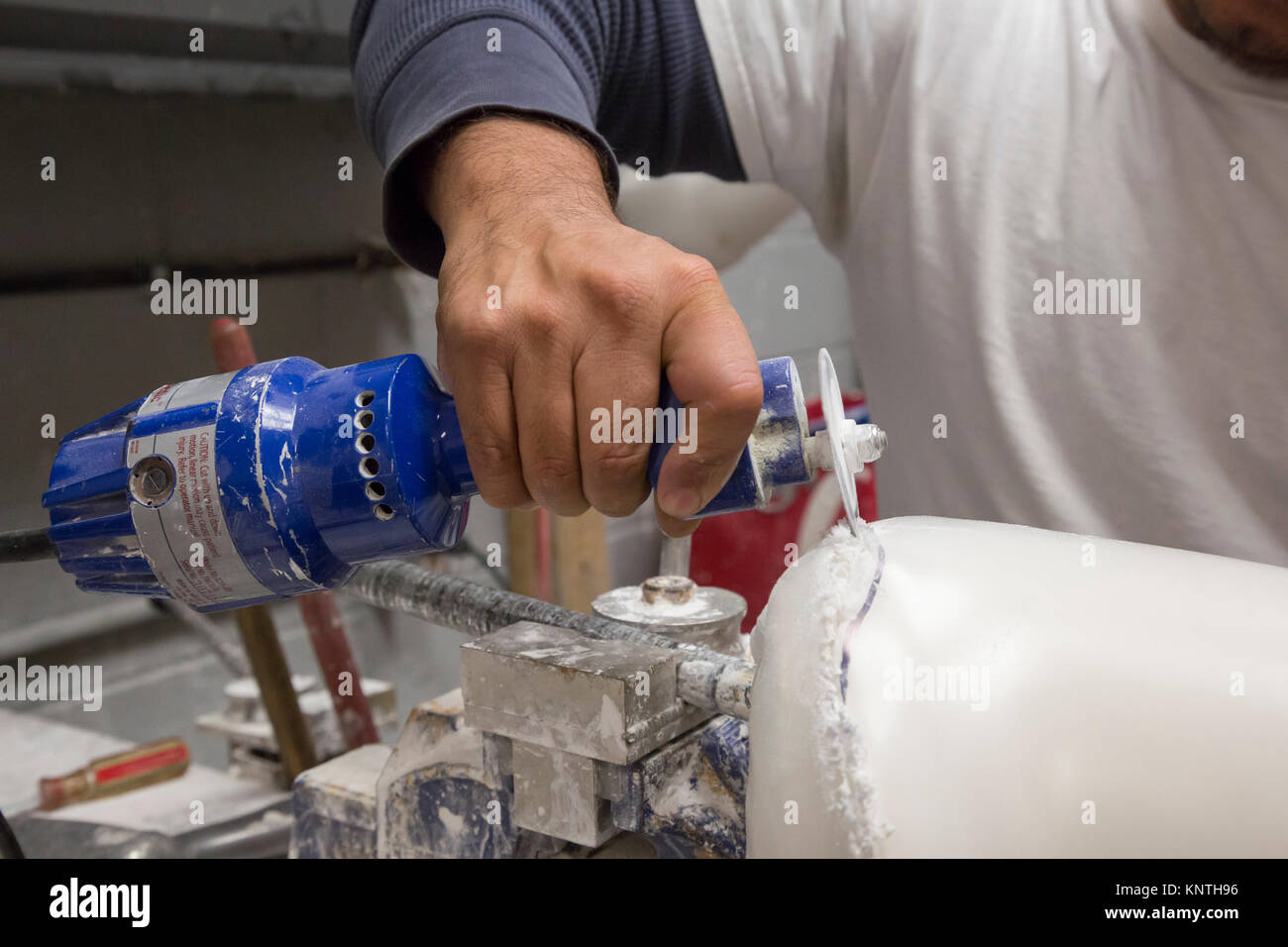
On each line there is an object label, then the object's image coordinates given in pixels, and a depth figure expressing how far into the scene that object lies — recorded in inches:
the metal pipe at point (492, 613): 19.6
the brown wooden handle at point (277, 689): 34.0
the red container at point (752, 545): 58.5
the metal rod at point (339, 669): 36.0
